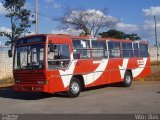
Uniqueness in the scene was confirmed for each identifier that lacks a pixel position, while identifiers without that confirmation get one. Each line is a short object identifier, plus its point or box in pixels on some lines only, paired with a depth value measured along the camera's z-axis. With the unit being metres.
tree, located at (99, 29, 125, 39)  48.81
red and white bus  9.82
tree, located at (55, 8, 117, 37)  38.79
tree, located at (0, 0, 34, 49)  23.12
